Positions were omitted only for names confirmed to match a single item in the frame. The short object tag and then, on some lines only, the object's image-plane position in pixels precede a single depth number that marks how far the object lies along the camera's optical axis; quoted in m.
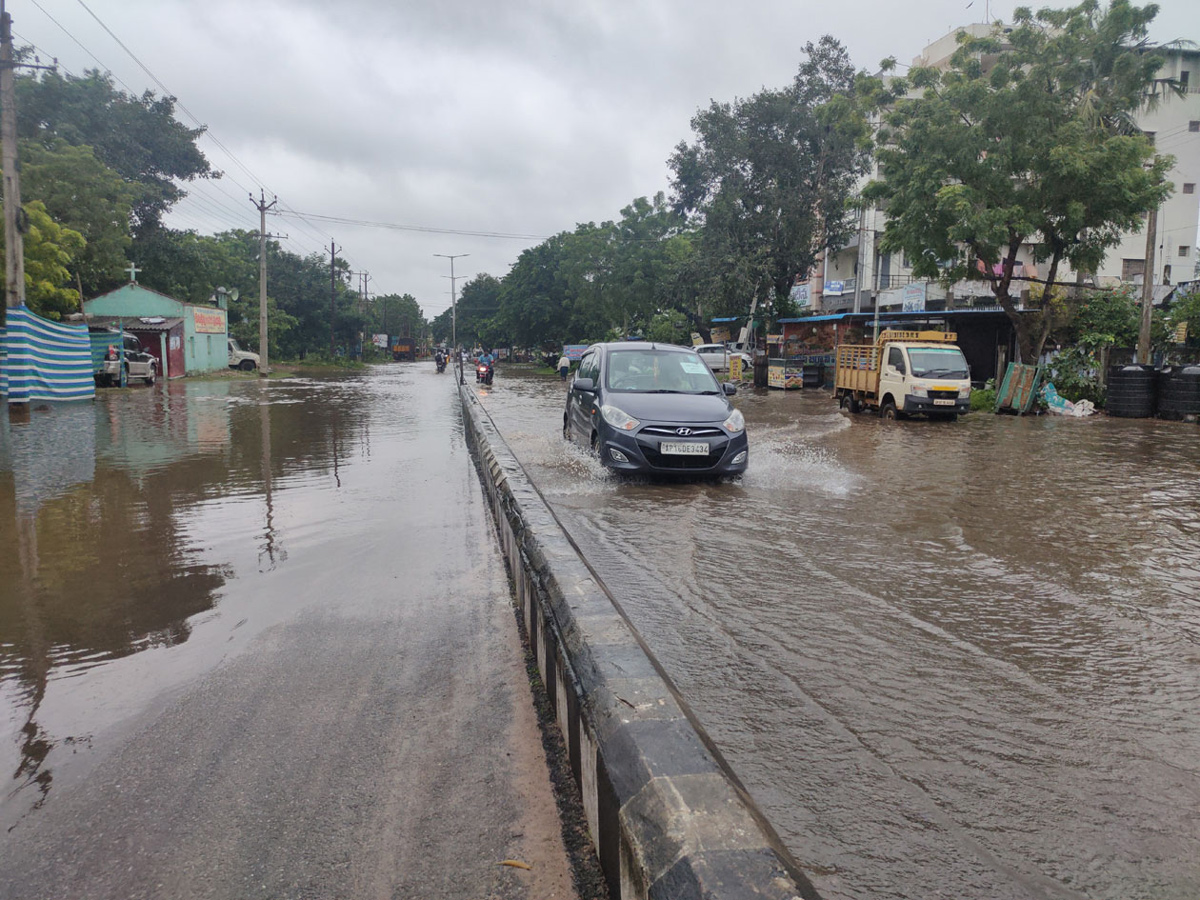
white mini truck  18.72
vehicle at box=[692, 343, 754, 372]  39.34
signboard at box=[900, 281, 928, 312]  32.97
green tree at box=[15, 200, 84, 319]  24.41
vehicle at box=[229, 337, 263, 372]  45.56
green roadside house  35.53
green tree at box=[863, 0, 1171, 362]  20.41
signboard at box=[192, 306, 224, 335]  39.19
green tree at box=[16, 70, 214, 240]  38.28
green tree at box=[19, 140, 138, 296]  30.09
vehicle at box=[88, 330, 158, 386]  28.75
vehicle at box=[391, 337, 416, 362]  90.44
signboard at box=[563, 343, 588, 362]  48.80
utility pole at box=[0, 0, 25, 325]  17.91
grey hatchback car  9.16
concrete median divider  1.89
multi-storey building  41.44
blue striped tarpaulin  19.80
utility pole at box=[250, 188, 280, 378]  39.84
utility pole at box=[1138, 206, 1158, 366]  20.98
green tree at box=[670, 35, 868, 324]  39.00
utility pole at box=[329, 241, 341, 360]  64.81
